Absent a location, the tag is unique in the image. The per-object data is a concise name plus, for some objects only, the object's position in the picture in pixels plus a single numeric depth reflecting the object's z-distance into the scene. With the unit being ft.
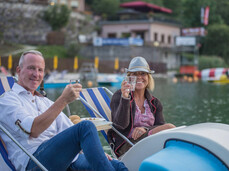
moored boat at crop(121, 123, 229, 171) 8.38
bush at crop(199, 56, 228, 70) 146.92
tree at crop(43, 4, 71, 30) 146.10
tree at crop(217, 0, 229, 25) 199.11
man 9.35
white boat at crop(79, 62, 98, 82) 97.00
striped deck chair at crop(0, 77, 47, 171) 9.66
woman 13.09
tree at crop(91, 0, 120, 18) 191.62
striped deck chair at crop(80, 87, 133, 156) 15.92
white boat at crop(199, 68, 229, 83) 98.90
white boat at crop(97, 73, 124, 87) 76.95
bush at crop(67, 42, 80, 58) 134.41
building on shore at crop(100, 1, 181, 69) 169.58
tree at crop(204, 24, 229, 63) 170.19
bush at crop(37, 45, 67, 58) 129.80
